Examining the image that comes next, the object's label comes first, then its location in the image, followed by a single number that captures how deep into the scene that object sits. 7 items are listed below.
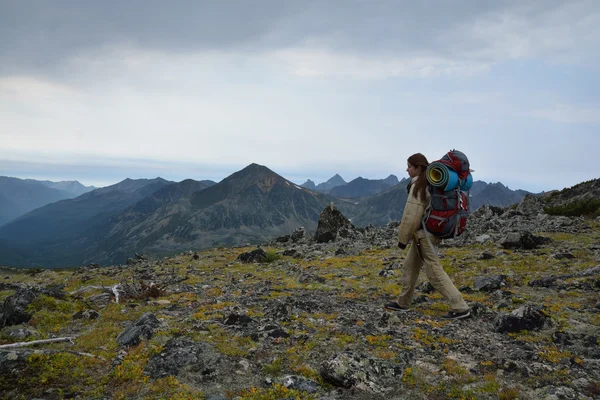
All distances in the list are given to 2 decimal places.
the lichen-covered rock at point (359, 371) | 6.21
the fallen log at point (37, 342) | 6.83
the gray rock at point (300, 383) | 6.09
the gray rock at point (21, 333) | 7.90
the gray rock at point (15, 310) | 8.87
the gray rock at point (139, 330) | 7.93
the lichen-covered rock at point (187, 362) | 6.61
